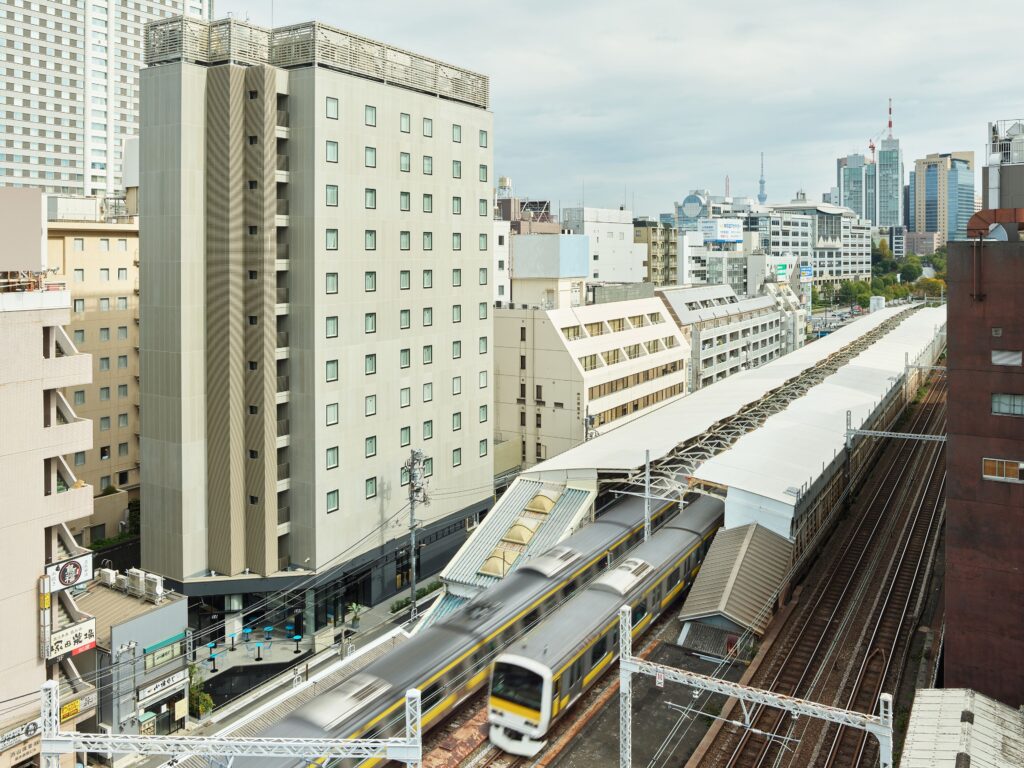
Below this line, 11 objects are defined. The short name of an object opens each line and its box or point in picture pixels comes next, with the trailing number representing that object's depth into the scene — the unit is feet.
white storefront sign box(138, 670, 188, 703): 100.53
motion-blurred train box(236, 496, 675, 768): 74.18
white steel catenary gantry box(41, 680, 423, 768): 52.34
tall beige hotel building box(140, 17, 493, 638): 119.75
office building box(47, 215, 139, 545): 166.81
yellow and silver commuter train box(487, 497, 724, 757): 79.77
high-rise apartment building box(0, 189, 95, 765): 83.71
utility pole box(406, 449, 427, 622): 124.16
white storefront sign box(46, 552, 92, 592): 87.25
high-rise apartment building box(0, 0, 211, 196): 308.19
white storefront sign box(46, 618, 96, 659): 88.17
